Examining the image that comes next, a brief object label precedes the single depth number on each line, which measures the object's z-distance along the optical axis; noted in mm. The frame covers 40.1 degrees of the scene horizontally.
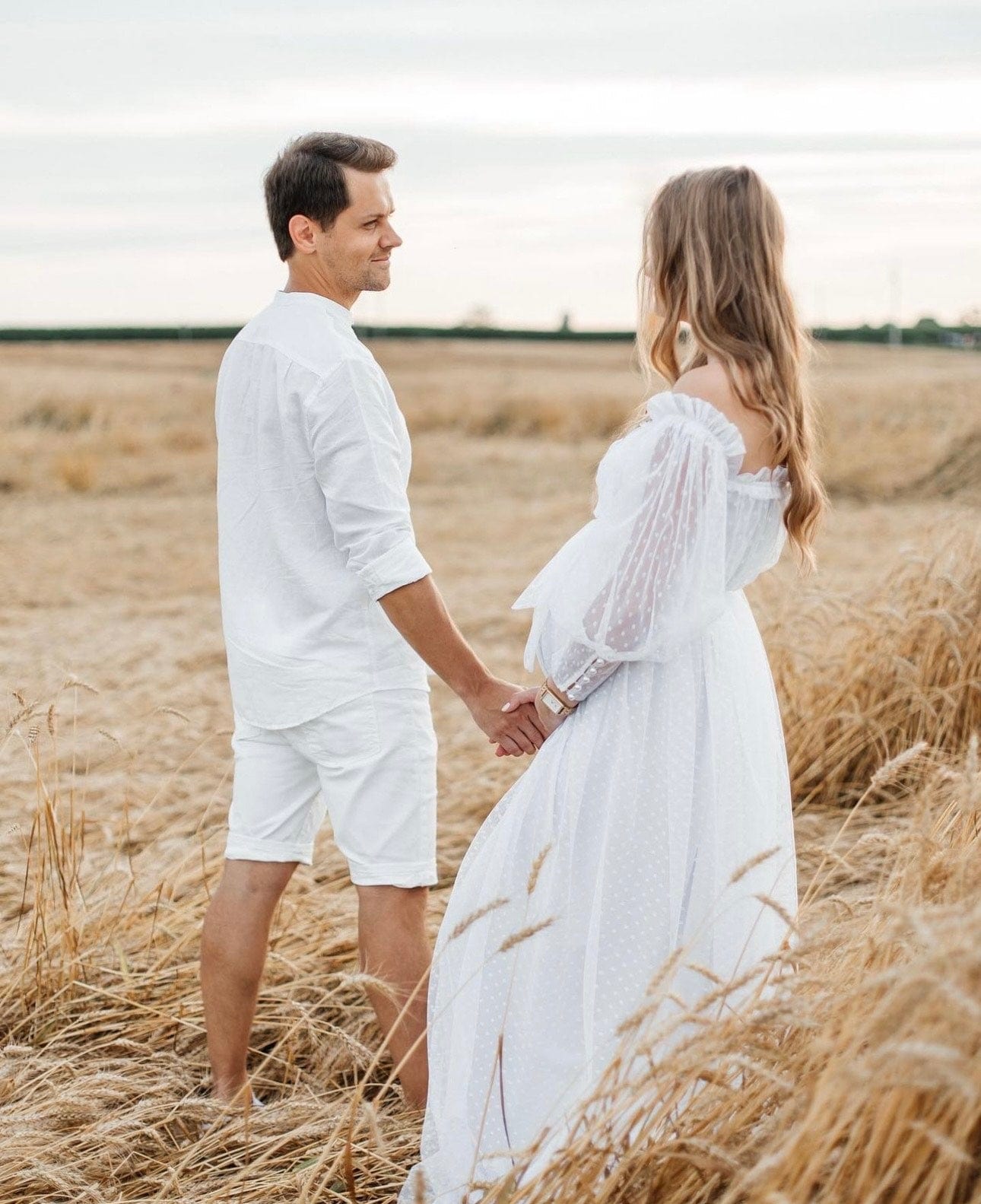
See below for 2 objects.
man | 2246
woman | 1993
